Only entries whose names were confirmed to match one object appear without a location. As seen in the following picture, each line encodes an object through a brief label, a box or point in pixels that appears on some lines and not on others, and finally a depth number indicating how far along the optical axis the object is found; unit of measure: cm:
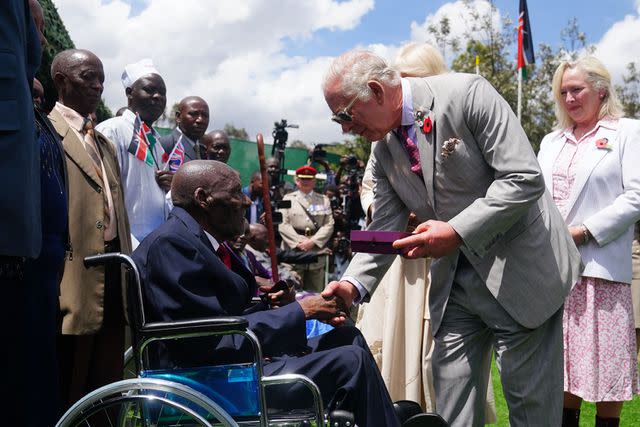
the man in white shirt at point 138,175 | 441
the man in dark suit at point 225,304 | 266
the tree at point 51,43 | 654
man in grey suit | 275
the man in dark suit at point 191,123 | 570
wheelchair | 240
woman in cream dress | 439
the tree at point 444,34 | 2142
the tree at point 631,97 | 2550
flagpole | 1447
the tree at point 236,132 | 4295
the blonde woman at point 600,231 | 389
